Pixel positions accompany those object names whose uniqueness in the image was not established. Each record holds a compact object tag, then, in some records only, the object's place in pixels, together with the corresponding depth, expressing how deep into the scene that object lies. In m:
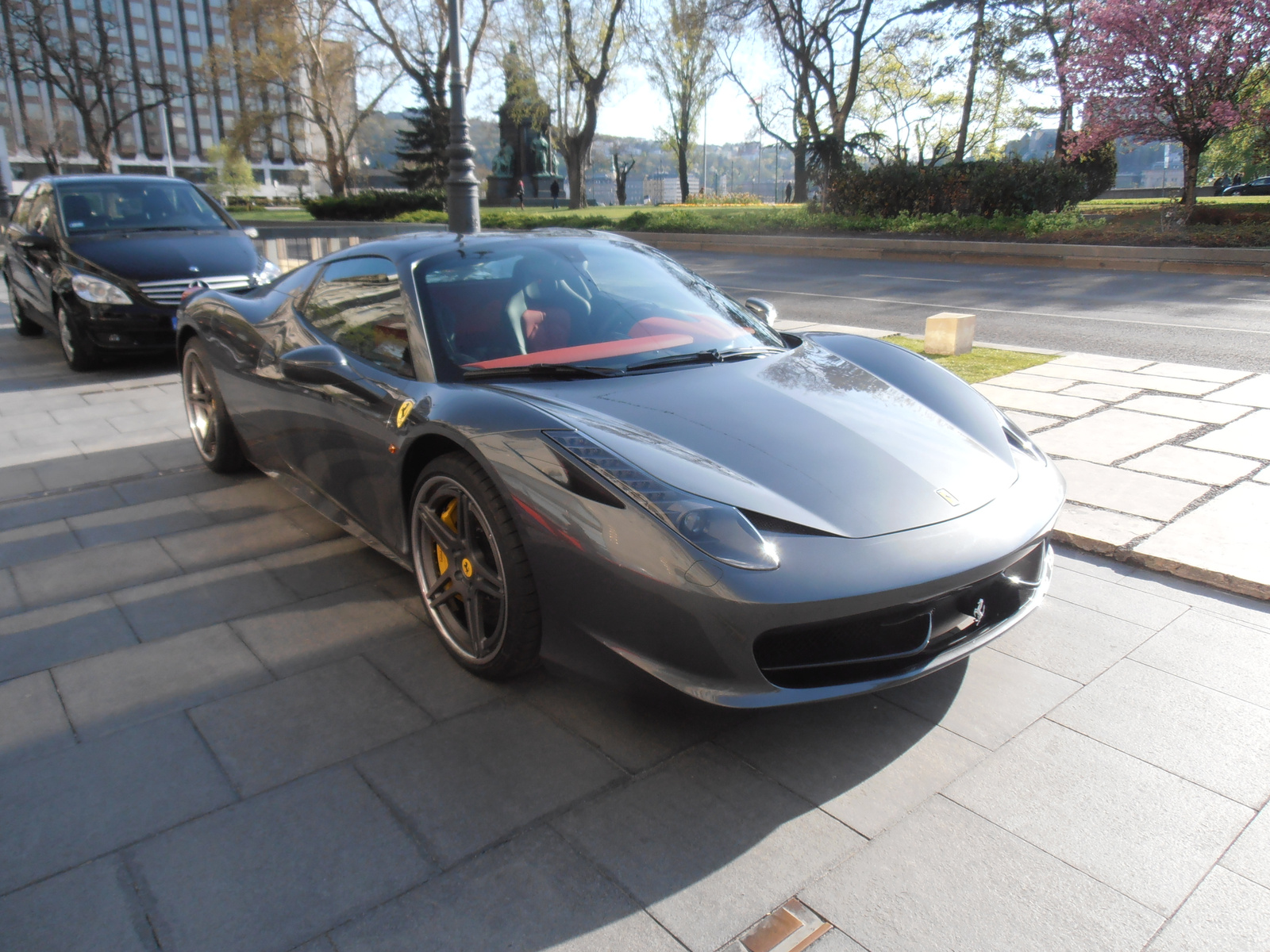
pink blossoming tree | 16.61
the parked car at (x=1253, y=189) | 36.47
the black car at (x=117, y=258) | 7.59
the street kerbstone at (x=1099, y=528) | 3.75
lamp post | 13.56
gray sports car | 2.20
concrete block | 7.60
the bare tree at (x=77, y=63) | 35.12
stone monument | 43.44
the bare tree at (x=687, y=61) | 29.81
